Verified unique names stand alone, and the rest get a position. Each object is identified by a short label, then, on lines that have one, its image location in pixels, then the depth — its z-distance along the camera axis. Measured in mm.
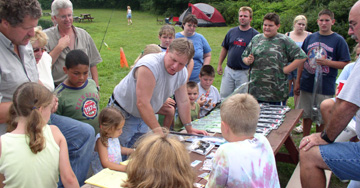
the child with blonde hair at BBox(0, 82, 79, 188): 1914
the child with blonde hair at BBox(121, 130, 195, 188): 1411
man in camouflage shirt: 4203
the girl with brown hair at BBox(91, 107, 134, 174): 2683
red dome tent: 20766
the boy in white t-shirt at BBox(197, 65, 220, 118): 4453
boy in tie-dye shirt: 1837
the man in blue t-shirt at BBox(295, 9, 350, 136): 4477
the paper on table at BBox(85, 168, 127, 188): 2025
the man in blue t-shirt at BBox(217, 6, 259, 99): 5082
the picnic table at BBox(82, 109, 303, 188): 2594
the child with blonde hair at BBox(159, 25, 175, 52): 4648
